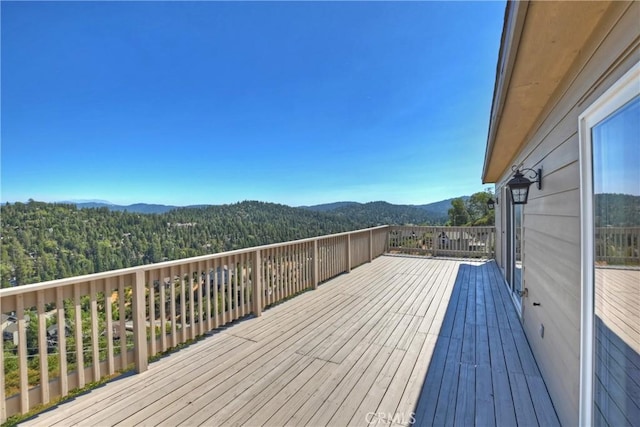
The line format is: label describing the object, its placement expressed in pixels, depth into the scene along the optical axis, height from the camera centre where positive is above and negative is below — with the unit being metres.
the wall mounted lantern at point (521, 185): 2.53 +0.21
